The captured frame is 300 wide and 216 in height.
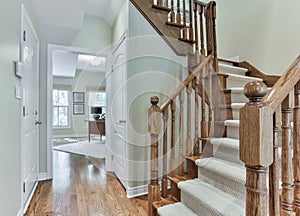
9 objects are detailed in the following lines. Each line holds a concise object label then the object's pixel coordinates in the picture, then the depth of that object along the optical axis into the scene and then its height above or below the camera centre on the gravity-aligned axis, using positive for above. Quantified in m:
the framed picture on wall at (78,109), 8.69 +0.05
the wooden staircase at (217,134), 0.85 -0.16
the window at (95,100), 8.78 +0.43
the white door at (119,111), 3.01 -0.02
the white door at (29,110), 2.32 +0.01
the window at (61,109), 8.42 +0.05
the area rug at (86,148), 5.31 -1.07
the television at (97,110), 7.60 +0.01
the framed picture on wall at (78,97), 8.67 +0.55
